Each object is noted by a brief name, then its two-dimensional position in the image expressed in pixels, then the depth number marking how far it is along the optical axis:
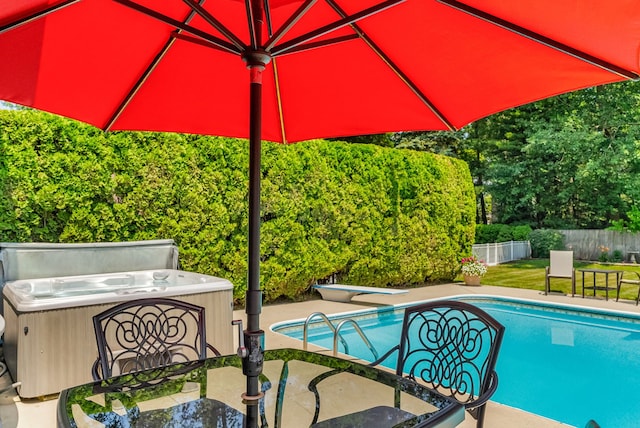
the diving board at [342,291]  8.61
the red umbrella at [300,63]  1.91
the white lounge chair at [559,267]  10.62
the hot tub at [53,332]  3.78
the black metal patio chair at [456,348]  2.22
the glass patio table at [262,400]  1.81
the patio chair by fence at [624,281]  9.39
